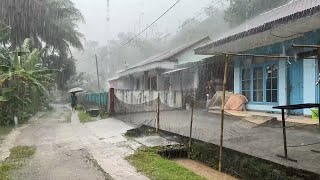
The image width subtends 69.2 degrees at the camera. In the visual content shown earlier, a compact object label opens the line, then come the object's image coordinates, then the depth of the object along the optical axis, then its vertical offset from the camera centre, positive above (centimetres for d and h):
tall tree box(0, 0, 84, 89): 1765 +532
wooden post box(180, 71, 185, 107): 1537 +37
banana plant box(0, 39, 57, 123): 1040 +26
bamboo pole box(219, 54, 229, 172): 453 -26
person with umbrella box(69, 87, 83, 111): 1939 -74
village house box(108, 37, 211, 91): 1467 +95
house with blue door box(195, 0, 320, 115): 695 +90
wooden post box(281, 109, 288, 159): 427 -123
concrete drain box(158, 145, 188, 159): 592 -170
